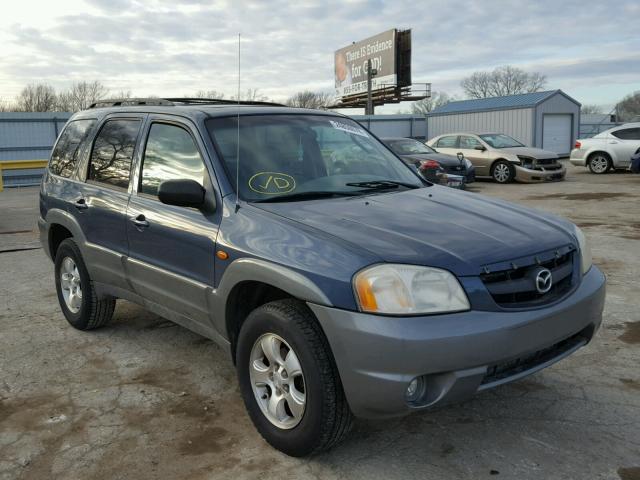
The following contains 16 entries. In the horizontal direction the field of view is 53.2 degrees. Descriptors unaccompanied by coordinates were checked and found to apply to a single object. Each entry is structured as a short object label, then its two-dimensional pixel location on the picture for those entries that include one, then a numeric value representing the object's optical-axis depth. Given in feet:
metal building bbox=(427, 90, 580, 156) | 88.94
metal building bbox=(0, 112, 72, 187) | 72.84
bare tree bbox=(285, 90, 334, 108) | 161.04
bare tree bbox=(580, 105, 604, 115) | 287.98
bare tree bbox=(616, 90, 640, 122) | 276.62
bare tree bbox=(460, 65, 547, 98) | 279.28
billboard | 154.71
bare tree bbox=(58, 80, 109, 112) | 174.64
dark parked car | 50.70
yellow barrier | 66.64
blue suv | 8.85
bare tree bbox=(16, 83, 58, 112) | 170.60
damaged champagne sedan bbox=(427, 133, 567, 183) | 57.34
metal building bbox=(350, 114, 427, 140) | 101.04
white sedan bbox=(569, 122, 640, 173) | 64.23
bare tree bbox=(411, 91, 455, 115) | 244.77
